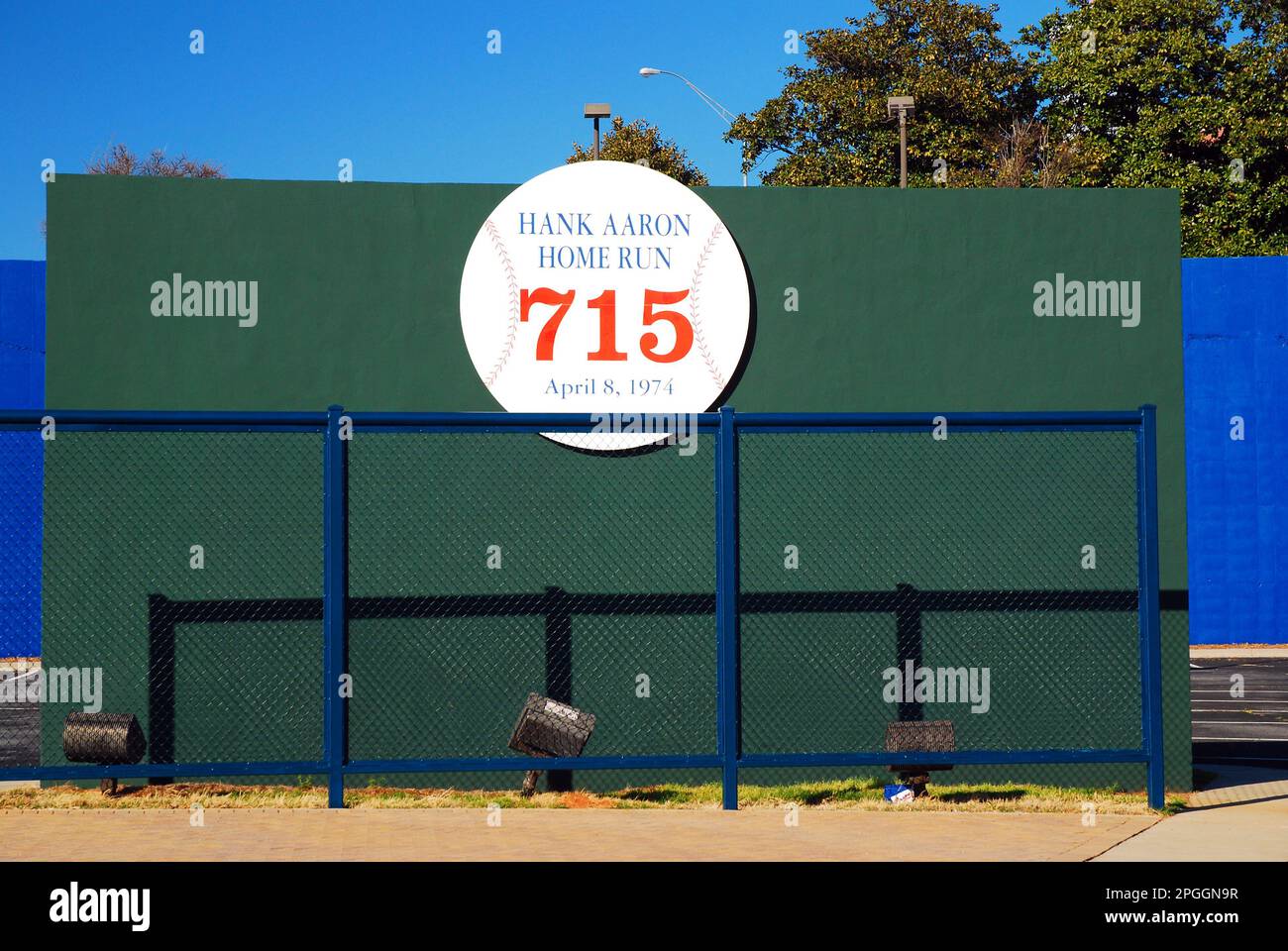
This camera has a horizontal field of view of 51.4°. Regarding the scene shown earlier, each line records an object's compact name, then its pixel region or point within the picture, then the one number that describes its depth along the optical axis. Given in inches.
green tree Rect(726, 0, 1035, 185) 1443.2
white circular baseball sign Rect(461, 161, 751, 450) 387.9
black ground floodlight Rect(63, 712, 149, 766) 347.6
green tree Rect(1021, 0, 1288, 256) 1221.1
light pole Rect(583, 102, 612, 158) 790.5
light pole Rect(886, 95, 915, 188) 1083.9
